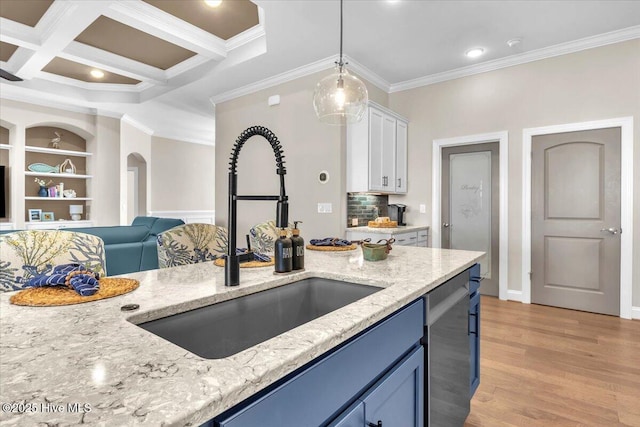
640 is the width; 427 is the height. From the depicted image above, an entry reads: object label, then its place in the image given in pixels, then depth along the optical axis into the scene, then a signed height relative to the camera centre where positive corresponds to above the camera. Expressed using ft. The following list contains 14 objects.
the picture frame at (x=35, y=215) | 18.85 -0.20
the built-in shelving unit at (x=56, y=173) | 19.11 +2.26
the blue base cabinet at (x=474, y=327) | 5.86 -2.02
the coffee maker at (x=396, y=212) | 15.65 -0.02
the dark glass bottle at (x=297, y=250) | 4.60 -0.52
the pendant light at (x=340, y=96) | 8.44 +2.93
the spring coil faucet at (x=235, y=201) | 3.68 +0.11
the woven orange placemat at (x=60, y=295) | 3.17 -0.82
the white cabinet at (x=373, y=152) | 13.69 +2.48
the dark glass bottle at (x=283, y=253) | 4.42 -0.55
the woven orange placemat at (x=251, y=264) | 4.86 -0.76
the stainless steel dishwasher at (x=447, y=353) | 4.03 -1.88
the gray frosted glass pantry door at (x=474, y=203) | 14.24 +0.39
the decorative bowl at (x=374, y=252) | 5.45 -0.65
